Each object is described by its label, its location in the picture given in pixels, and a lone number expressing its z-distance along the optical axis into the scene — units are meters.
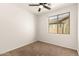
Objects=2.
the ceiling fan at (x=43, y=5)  2.34
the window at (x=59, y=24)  2.53
